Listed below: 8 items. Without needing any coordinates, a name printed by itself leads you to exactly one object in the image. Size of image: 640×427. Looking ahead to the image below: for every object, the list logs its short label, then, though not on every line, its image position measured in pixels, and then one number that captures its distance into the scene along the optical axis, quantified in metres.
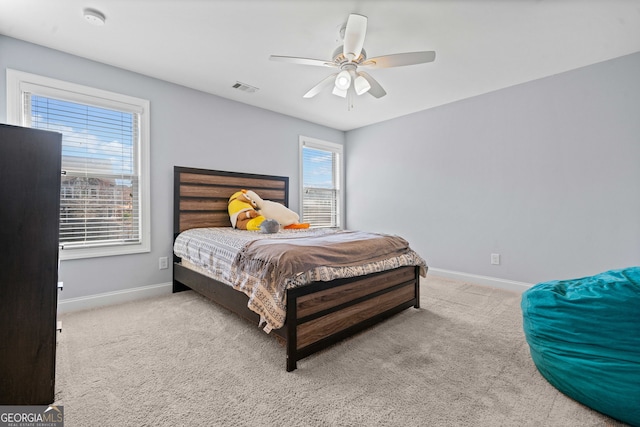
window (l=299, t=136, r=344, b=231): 4.75
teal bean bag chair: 1.27
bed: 1.77
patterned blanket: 1.75
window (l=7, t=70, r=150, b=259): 2.53
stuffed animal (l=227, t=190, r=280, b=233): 3.33
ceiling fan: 1.90
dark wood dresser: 1.24
